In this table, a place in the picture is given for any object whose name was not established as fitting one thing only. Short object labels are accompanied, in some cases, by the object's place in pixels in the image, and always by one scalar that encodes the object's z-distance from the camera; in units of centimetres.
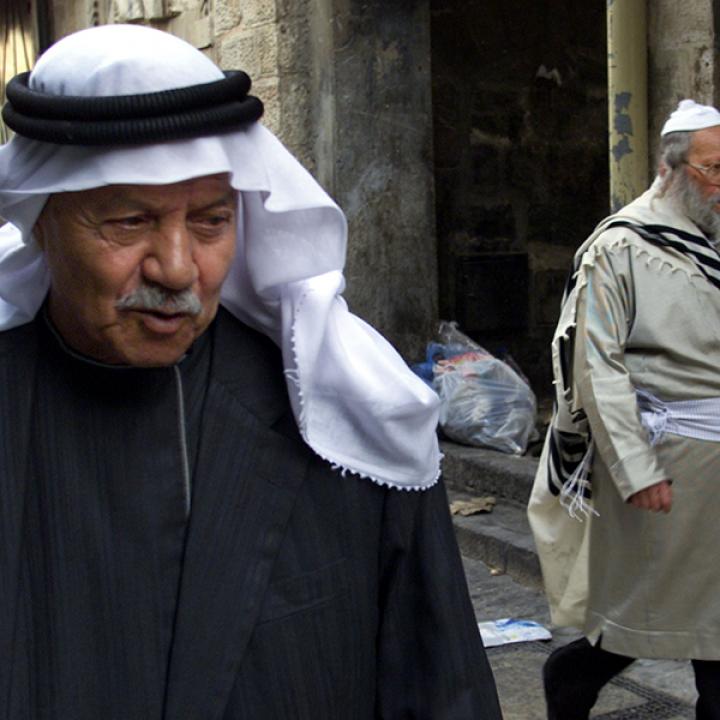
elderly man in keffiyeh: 154
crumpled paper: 607
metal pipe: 484
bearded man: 349
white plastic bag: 667
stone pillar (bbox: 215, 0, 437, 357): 724
